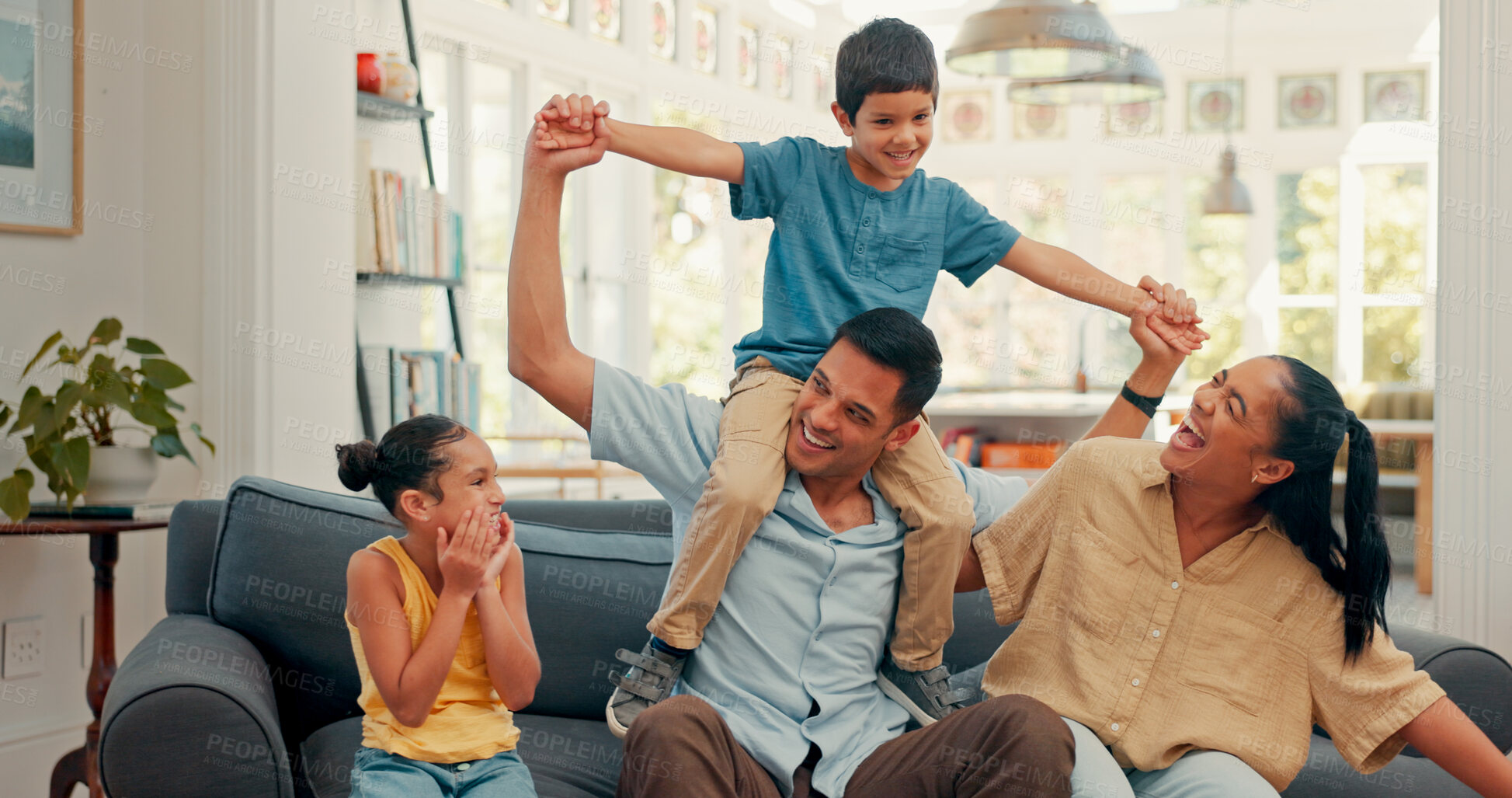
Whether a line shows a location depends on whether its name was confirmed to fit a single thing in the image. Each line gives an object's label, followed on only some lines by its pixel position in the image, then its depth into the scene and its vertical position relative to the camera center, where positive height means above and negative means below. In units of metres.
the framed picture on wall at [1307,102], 8.50 +2.01
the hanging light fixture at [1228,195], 6.88 +1.09
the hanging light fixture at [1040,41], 3.46 +1.01
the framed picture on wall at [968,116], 9.23 +2.07
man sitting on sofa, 1.52 -0.31
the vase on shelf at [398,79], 3.55 +0.91
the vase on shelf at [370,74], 3.51 +0.91
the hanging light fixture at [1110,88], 3.90 +1.02
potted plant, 2.60 -0.10
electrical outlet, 2.93 -0.66
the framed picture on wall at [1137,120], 8.74 +1.94
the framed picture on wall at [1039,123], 9.02 +1.98
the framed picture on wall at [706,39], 6.81 +1.99
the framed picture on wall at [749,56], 7.33 +2.03
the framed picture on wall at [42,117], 2.92 +0.66
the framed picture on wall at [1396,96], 8.30 +2.00
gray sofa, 1.66 -0.44
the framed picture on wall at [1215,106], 8.66 +2.01
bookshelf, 3.59 +0.32
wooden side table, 2.60 -0.58
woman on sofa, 1.62 -0.32
